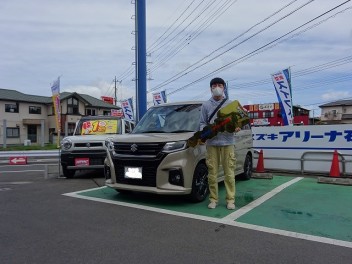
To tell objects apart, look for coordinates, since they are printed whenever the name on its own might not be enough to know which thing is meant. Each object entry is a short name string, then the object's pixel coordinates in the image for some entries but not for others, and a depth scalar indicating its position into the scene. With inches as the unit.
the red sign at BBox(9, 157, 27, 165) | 557.9
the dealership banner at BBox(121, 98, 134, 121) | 995.6
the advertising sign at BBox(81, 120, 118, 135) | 425.1
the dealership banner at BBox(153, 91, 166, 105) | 970.1
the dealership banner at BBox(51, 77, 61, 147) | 493.3
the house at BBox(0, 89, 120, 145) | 1722.4
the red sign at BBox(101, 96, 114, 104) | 2361.0
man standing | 229.9
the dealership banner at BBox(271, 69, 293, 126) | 639.8
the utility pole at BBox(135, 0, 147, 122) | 564.1
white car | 378.9
